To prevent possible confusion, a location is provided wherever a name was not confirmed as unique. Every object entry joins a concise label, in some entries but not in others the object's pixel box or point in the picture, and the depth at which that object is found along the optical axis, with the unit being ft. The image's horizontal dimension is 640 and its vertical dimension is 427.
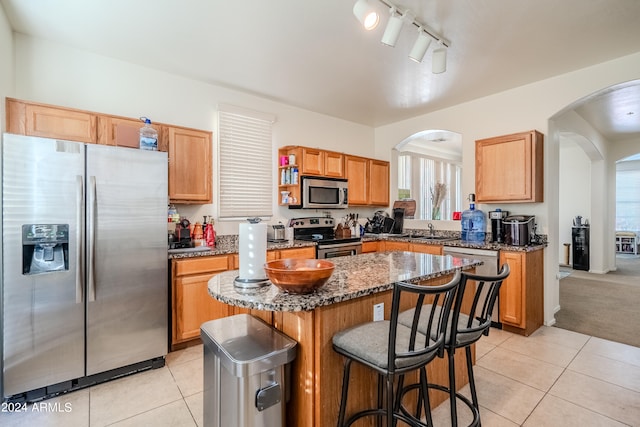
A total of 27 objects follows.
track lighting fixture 6.33
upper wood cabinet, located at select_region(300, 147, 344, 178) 13.30
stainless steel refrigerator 6.65
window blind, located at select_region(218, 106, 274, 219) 11.97
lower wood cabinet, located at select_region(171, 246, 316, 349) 8.97
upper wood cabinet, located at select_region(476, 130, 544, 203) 10.89
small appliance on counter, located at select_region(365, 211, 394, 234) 16.49
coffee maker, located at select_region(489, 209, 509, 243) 11.64
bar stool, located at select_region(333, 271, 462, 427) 3.98
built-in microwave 13.23
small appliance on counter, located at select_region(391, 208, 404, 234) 16.34
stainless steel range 12.43
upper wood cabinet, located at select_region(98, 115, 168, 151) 8.67
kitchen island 4.40
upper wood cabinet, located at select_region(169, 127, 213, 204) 9.89
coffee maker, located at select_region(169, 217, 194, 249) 10.23
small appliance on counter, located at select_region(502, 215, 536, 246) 10.75
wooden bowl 4.35
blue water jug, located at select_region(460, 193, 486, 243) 12.47
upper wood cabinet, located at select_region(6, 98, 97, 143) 7.66
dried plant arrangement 22.87
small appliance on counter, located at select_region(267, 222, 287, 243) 12.83
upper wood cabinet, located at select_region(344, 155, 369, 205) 15.23
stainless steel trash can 4.24
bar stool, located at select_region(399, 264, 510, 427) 4.78
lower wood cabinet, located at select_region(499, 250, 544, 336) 10.13
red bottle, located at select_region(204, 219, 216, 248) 10.86
